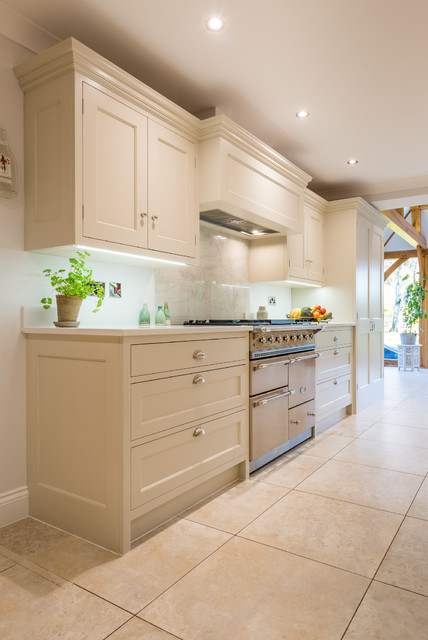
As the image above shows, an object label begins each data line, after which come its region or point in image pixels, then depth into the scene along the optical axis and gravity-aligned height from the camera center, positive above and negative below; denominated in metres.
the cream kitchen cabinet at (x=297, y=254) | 4.08 +0.67
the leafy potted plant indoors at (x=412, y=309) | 8.55 +0.26
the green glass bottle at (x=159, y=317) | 2.89 +0.04
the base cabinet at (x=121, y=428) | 1.81 -0.49
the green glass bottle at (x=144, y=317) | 2.73 +0.04
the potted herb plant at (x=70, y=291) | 2.17 +0.16
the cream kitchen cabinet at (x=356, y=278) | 4.70 +0.50
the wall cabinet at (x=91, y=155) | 2.05 +0.87
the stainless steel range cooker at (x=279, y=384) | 2.70 -0.43
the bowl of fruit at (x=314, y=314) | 4.20 +0.08
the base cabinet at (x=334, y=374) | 3.75 -0.49
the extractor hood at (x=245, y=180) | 2.86 +1.07
